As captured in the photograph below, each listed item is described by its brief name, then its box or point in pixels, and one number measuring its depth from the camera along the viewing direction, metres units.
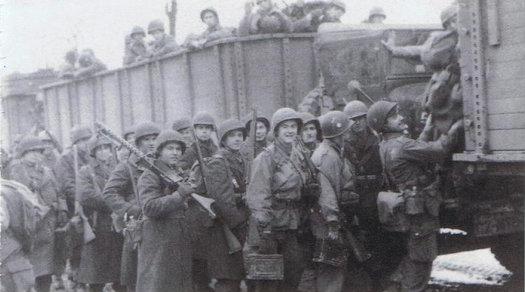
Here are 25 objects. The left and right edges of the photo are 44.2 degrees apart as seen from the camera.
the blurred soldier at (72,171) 7.25
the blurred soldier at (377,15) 8.92
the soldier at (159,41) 9.16
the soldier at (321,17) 7.95
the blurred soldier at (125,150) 6.60
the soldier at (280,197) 5.04
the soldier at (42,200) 7.01
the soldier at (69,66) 11.57
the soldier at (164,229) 5.05
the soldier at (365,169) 5.88
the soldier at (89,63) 10.91
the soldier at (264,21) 7.49
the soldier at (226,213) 5.53
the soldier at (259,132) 6.64
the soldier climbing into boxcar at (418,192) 5.23
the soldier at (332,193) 5.14
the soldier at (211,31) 8.10
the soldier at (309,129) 6.05
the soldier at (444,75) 5.28
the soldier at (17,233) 4.65
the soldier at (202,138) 6.24
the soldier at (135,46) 10.16
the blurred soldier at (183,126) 7.43
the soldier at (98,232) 6.75
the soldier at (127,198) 5.83
